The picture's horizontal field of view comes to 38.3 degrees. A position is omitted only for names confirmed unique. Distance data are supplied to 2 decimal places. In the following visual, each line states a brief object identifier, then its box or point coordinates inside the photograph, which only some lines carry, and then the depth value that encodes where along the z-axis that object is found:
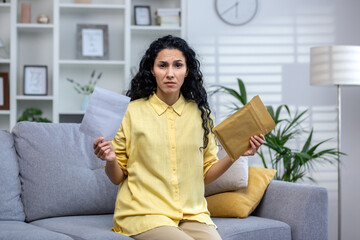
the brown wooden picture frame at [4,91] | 4.15
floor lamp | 3.53
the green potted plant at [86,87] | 4.23
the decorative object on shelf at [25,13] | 4.24
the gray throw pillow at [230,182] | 2.53
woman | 1.93
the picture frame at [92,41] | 4.34
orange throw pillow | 2.45
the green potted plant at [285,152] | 3.23
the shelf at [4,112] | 4.08
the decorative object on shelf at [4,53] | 4.33
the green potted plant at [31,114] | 4.12
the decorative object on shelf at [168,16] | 4.25
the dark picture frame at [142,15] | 4.33
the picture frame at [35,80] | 4.26
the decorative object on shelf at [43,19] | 4.23
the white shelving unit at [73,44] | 4.21
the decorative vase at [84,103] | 4.21
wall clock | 4.32
